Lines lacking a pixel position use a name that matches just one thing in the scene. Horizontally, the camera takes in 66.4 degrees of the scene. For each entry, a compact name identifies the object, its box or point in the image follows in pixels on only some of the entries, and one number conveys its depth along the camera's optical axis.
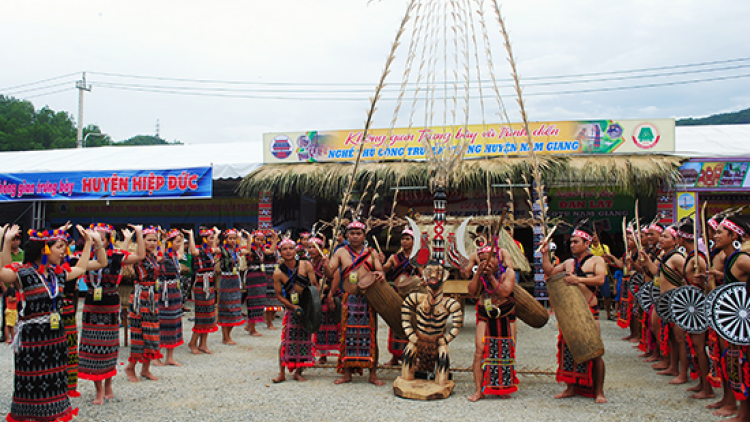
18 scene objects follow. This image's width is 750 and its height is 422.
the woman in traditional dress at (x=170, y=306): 6.66
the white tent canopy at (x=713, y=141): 11.63
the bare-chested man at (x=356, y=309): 5.93
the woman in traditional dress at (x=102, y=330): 5.15
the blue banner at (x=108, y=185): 13.02
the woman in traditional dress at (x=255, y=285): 9.22
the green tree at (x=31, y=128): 30.33
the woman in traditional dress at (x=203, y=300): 7.65
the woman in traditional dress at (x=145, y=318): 6.02
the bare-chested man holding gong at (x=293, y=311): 6.01
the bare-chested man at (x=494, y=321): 5.29
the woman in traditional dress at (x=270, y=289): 9.87
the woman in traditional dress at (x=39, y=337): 4.13
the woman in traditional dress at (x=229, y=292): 8.23
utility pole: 29.90
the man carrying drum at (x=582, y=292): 5.27
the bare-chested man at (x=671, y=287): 5.93
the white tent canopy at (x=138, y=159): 13.18
